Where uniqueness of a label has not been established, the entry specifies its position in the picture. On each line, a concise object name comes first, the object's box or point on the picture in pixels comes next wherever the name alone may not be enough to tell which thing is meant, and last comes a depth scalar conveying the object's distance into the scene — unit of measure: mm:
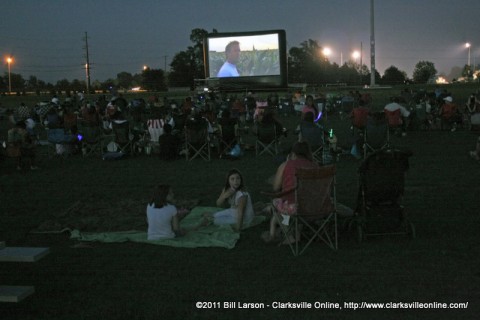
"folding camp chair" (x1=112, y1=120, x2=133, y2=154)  11530
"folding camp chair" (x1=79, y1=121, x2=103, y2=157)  12086
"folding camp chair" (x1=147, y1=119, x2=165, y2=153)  12086
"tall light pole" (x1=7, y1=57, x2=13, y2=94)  57406
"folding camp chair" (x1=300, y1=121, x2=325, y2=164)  9703
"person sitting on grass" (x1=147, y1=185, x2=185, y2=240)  5535
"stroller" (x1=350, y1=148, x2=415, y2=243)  5258
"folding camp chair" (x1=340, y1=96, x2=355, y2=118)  21234
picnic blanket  5469
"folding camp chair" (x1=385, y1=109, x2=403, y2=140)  12359
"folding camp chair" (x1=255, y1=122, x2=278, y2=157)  10969
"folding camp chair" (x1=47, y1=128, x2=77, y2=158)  11887
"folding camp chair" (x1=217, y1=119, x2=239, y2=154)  11023
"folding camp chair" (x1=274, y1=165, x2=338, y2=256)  5020
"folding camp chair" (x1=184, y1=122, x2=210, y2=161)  10945
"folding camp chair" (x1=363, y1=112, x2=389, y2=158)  9867
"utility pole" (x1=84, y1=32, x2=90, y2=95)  61103
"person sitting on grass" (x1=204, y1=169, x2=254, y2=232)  5961
